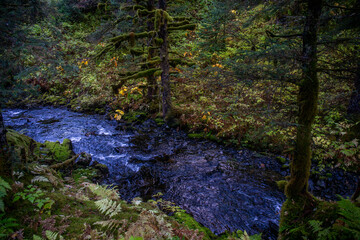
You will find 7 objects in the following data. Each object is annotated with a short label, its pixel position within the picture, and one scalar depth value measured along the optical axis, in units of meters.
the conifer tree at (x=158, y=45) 8.80
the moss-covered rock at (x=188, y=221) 3.91
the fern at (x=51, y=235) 2.11
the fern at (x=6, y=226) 2.03
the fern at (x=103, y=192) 3.45
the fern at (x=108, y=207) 2.88
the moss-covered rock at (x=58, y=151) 6.60
